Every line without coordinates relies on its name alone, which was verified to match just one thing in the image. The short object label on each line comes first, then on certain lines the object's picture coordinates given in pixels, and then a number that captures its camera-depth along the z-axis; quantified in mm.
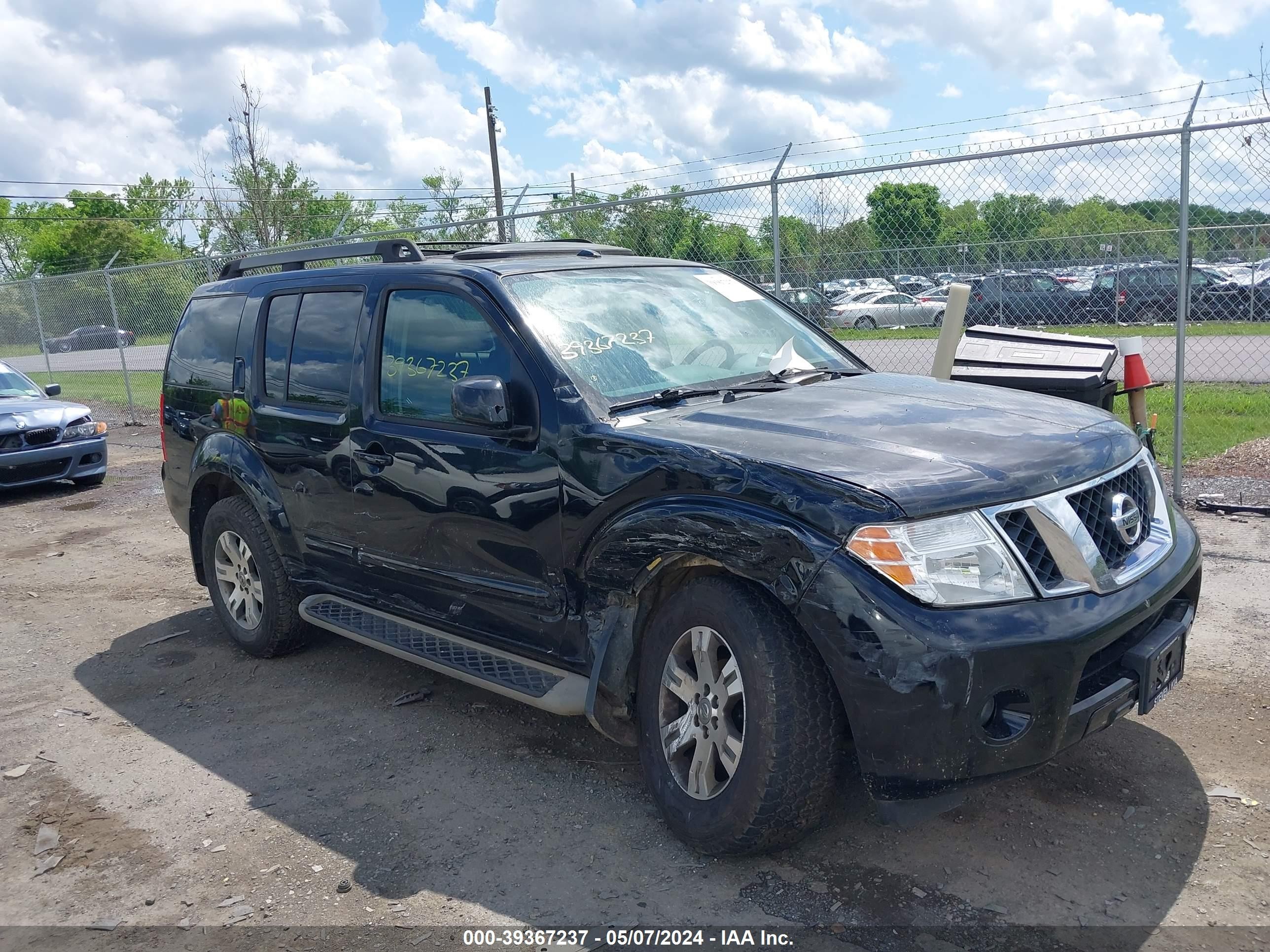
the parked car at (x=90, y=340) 17442
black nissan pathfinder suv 2838
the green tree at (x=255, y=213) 23344
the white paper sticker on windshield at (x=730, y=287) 4715
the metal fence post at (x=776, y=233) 7816
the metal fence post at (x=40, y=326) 17716
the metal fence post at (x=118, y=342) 15078
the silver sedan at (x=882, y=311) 7777
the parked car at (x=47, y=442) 10609
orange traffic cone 5832
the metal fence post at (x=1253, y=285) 8258
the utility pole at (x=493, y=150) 32031
